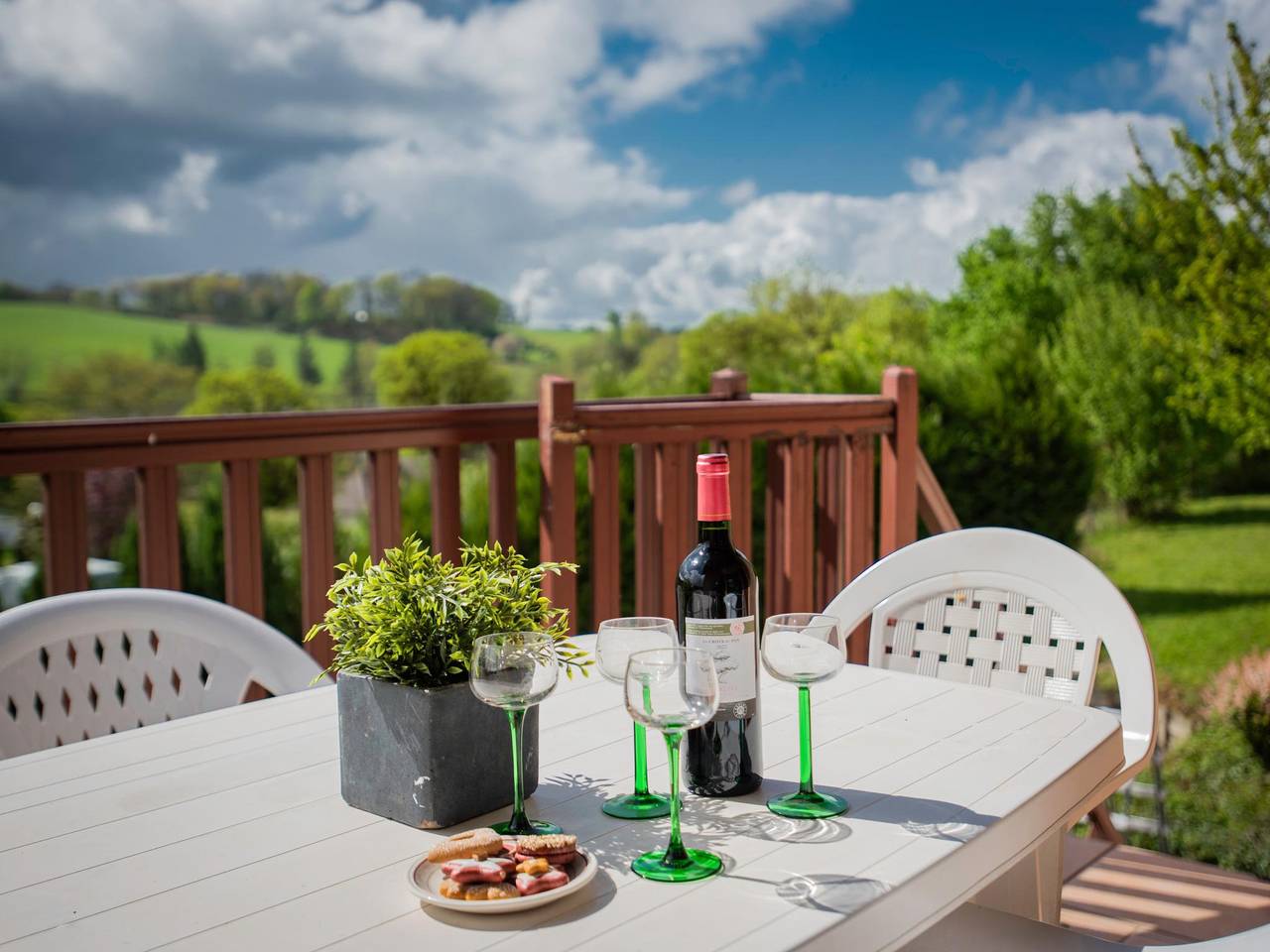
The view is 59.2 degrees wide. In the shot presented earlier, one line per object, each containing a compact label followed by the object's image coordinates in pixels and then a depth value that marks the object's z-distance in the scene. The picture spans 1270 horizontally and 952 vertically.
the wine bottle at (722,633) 0.98
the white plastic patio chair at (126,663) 1.51
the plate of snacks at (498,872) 0.79
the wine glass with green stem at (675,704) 0.84
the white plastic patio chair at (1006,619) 1.57
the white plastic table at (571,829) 0.78
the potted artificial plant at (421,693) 0.95
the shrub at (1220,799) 4.53
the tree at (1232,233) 6.87
